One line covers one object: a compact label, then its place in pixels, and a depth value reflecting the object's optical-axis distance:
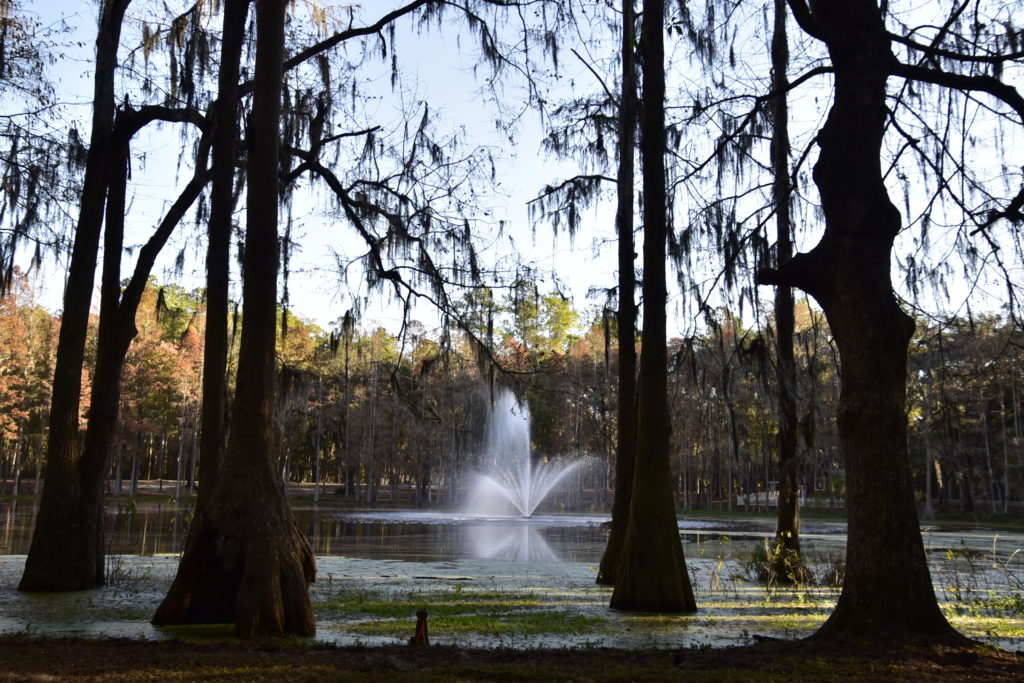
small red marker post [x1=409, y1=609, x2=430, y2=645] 5.14
